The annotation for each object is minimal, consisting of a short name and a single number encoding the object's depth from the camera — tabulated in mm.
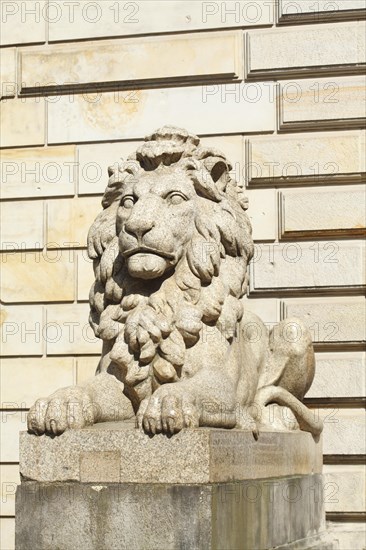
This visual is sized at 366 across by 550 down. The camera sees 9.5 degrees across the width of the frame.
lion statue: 11401
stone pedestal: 10636
